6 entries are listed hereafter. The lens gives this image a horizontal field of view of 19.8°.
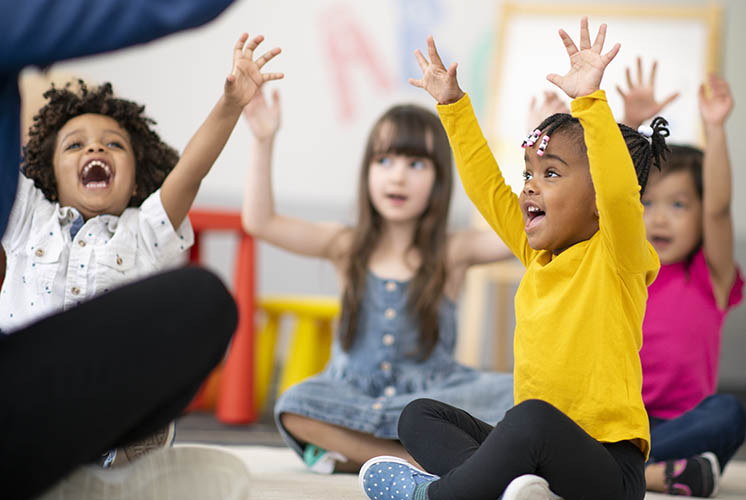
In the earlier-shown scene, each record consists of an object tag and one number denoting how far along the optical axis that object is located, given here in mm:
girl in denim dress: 3518
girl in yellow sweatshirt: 2826
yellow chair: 4685
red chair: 4244
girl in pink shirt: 3389
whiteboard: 5535
